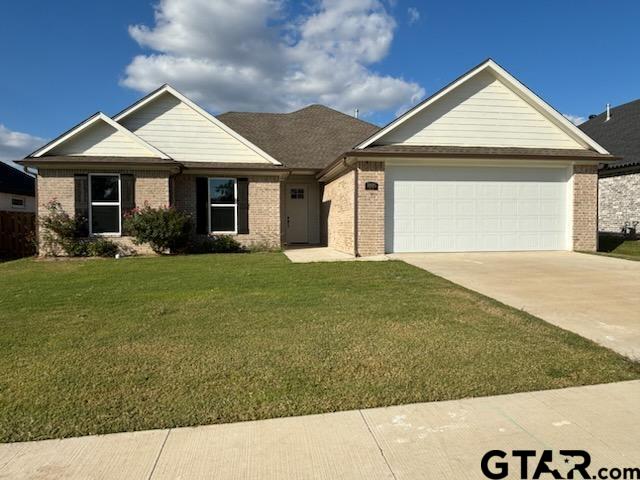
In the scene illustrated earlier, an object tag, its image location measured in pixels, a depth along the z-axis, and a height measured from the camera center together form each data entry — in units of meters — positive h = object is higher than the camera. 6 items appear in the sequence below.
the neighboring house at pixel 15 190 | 22.97 +1.93
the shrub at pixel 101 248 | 14.98 -0.62
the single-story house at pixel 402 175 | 14.38 +1.68
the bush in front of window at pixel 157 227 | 14.79 +0.04
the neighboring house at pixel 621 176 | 19.44 +2.18
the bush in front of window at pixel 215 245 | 16.17 -0.59
